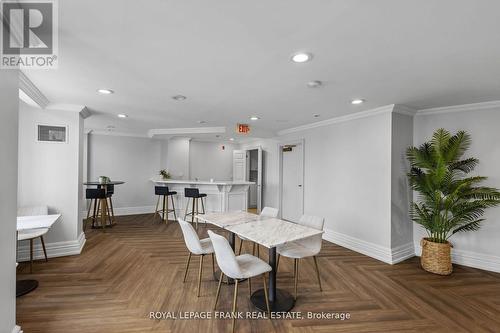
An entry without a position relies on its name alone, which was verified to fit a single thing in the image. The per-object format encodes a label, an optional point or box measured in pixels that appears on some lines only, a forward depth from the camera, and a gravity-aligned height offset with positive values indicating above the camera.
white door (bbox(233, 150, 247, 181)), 7.88 +0.07
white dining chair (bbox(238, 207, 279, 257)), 3.37 -0.67
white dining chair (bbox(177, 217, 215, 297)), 2.62 -0.87
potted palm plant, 3.23 -0.36
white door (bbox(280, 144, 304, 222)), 5.51 -0.37
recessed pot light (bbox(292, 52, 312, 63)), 2.00 +0.97
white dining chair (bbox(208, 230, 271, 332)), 2.08 -0.93
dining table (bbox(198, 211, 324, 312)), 2.31 -0.69
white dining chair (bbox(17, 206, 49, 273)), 3.07 -0.90
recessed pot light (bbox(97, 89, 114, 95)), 3.00 +0.97
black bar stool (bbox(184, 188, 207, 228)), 5.51 -0.70
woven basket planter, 3.24 -1.26
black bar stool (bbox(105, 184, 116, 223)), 5.57 -0.58
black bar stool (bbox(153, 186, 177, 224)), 5.86 -0.86
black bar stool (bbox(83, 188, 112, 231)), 5.14 -0.79
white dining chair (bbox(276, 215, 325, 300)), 2.65 -0.95
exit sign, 5.22 +0.87
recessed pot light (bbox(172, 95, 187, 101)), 3.24 +0.98
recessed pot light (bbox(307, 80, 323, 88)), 2.64 +0.96
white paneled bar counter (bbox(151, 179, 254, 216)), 5.98 -0.71
